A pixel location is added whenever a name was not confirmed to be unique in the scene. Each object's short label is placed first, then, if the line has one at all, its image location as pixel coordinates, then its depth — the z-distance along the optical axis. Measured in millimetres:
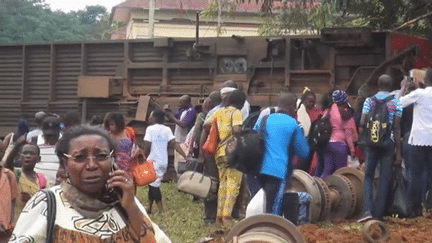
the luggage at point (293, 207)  9070
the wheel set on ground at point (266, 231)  6805
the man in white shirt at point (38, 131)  12047
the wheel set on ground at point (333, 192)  10820
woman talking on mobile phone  4328
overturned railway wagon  17453
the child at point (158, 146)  13195
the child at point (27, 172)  8023
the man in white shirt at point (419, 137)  10625
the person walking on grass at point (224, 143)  10797
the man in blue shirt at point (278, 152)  8938
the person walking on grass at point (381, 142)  10195
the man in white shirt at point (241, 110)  11326
